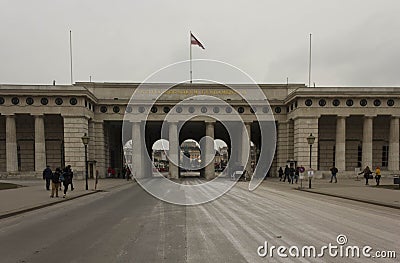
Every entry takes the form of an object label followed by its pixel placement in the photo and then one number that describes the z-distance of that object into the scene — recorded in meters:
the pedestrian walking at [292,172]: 36.61
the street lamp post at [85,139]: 27.72
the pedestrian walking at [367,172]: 30.57
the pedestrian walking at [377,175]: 28.68
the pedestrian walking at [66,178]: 21.31
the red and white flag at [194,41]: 41.75
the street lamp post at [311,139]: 29.37
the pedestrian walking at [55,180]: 19.86
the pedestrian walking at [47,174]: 23.10
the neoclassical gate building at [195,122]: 44.91
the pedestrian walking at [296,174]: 36.50
